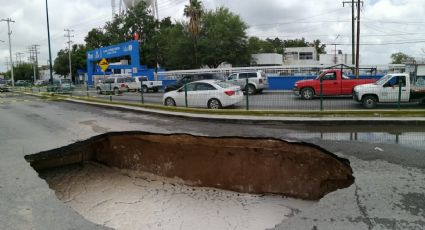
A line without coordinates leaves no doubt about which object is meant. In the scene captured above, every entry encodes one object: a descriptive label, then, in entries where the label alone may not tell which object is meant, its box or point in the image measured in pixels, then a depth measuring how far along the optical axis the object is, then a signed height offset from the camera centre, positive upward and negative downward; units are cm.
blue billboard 3678 +366
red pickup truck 1934 -21
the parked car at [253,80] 2541 +22
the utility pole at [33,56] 10111 +957
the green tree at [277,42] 10295 +1213
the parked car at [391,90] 1476 -44
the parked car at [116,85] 3250 +9
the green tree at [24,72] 11512 +511
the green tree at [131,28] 6656 +1123
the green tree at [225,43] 4759 +558
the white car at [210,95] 1645 -52
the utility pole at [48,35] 4091 +614
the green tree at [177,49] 4997 +517
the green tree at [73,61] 7812 +582
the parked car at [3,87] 4646 +11
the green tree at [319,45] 10560 +1080
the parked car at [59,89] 3557 -17
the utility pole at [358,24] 3109 +521
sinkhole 727 -238
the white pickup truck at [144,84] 3381 +10
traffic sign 2454 +151
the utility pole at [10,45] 5696 +725
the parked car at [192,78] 2781 +50
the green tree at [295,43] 10981 +1225
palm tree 4600 +882
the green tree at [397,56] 10250 +709
